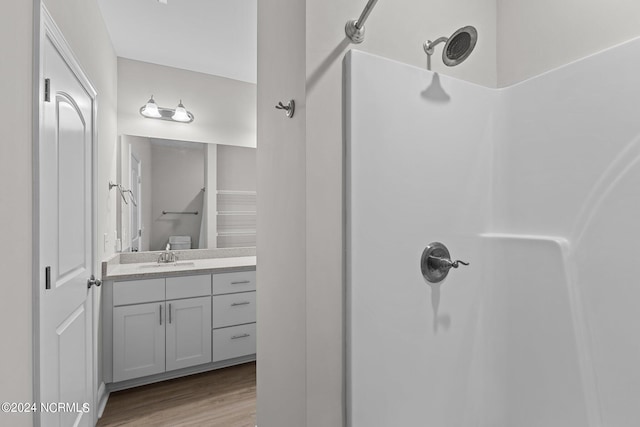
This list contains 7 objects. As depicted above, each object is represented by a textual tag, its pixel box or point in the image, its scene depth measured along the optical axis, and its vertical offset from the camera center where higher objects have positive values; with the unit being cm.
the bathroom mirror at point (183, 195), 291 +21
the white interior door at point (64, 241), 120 -12
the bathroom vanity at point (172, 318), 232 -83
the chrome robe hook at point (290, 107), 113 +40
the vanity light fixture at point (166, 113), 289 +99
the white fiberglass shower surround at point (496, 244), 102 -11
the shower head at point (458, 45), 100 +57
